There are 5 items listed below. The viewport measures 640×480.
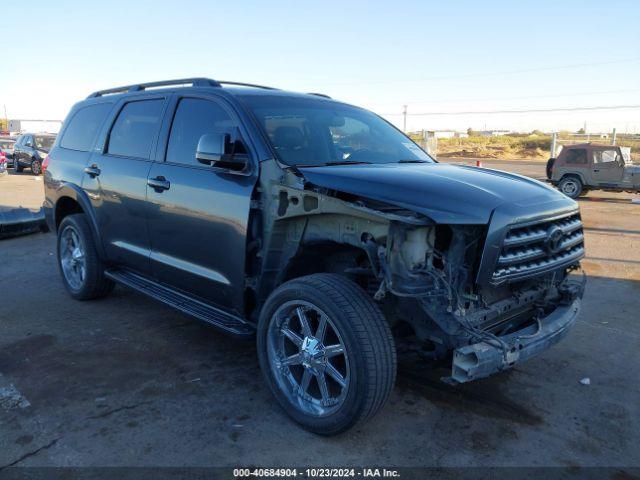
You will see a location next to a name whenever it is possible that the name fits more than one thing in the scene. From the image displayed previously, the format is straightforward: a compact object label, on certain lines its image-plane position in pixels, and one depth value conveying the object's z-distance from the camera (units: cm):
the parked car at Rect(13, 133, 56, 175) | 2316
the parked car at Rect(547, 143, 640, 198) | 1596
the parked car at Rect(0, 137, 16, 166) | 2614
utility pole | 6266
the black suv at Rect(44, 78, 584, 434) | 296
